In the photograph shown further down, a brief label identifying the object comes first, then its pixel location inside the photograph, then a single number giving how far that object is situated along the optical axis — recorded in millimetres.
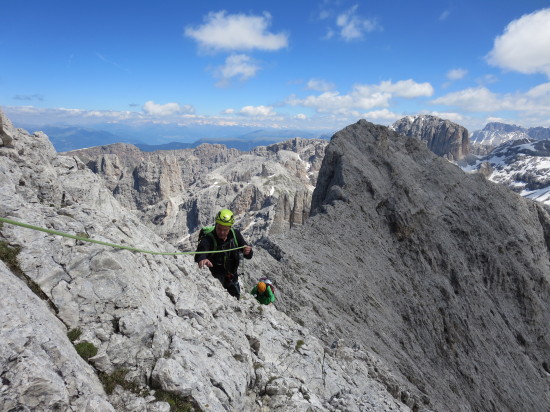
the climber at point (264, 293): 18344
